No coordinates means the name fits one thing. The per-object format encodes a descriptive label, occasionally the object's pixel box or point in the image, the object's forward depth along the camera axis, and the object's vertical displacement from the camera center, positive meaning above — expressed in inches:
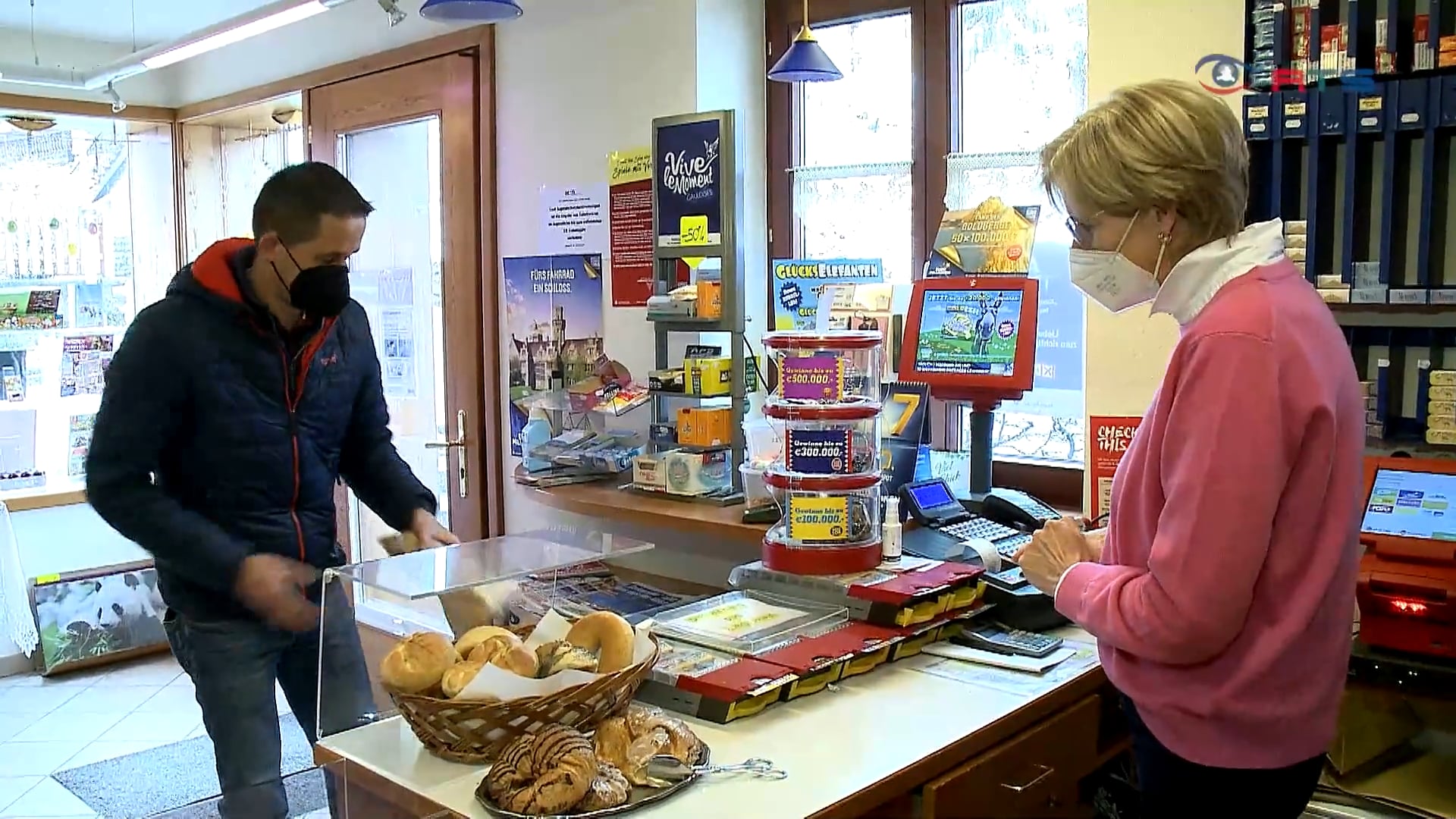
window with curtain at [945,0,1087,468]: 110.7 +16.8
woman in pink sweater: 50.6 -7.2
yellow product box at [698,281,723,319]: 117.0 +1.8
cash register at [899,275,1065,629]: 94.9 -4.5
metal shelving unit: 115.3 +6.1
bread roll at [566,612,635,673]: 65.6 -17.7
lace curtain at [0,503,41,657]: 194.1 -44.2
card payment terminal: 93.9 -15.9
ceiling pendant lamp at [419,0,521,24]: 101.0 +26.0
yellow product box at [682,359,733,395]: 115.9 -5.5
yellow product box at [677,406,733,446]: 115.9 -10.3
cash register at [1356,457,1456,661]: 67.4 -14.2
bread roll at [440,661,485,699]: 60.9 -18.1
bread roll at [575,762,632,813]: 56.0 -22.1
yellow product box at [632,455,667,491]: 118.6 -15.3
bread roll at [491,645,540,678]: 62.8 -17.9
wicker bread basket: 59.9 -19.9
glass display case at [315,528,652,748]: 69.9 -17.1
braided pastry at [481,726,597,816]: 55.5 -21.2
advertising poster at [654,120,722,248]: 117.0 +13.2
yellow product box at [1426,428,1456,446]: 77.7 -7.9
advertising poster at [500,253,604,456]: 138.6 -0.4
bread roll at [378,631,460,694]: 62.1 -17.8
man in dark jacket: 81.6 -9.1
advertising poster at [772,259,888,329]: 112.3 +3.5
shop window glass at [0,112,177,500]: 207.9 +10.1
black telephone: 96.6 -15.6
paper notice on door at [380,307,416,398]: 171.5 -4.6
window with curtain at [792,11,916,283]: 123.2 +17.5
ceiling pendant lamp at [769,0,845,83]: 107.0 +22.6
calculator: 79.7 -21.7
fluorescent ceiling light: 139.6 +36.1
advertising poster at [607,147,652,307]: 130.4 +10.3
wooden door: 154.6 +8.3
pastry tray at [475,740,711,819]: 56.1 -22.8
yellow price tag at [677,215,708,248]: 118.3 +8.6
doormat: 145.5 -58.4
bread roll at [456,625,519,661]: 65.1 -17.3
